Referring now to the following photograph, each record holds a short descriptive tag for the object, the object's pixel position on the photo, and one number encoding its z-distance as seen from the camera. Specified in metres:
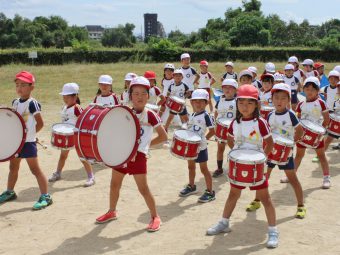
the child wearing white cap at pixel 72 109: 7.09
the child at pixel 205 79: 13.47
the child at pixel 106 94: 8.19
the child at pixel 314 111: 6.97
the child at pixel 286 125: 5.71
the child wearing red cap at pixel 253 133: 4.94
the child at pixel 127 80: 9.69
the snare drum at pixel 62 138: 6.77
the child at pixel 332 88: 9.56
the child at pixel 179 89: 10.63
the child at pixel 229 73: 13.09
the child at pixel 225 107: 7.45
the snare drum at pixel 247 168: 4.66
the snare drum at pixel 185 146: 6.05
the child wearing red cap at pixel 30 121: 6.15
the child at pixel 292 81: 12.03
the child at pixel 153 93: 10.19
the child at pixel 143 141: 5.30
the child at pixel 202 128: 6.46
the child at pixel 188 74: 12.99
